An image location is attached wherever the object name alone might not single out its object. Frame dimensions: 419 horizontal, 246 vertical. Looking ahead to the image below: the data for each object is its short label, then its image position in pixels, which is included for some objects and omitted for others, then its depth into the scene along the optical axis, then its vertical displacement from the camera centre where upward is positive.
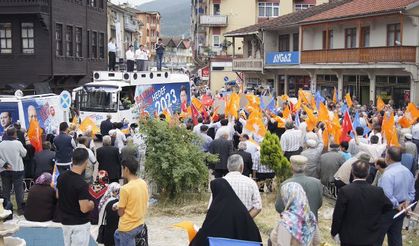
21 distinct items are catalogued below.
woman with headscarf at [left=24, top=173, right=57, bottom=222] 9.30 -1.92
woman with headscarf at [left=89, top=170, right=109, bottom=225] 9.46 -1.78
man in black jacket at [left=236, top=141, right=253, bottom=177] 12.99 -1.71
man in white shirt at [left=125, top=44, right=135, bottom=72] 28.87 +0.87
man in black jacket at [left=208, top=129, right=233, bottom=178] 13.60 -1.61
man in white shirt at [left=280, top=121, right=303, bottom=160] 14.23 -1.50
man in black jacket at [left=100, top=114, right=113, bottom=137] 17.80 -1.47
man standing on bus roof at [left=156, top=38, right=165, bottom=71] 30.55 +1.35
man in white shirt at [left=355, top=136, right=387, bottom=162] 12.27 -1.41
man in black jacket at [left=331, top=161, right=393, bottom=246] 7.19 -1.57
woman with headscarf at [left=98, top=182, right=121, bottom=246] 8.30 -1.91
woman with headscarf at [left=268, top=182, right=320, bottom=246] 6.86 -1.61
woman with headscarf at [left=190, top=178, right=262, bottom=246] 6.88 -1.62
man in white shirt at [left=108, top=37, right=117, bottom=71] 30.93 +1.20
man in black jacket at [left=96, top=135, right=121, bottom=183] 13.17 -1.78
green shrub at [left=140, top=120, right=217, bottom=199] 12.62 -1.73
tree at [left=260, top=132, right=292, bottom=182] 12.82 -1.68
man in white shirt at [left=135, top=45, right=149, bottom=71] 29.38 +0.90
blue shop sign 41.59 +1.52
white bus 24.69 -0.74
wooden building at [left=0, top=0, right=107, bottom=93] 30.61 +1.75
